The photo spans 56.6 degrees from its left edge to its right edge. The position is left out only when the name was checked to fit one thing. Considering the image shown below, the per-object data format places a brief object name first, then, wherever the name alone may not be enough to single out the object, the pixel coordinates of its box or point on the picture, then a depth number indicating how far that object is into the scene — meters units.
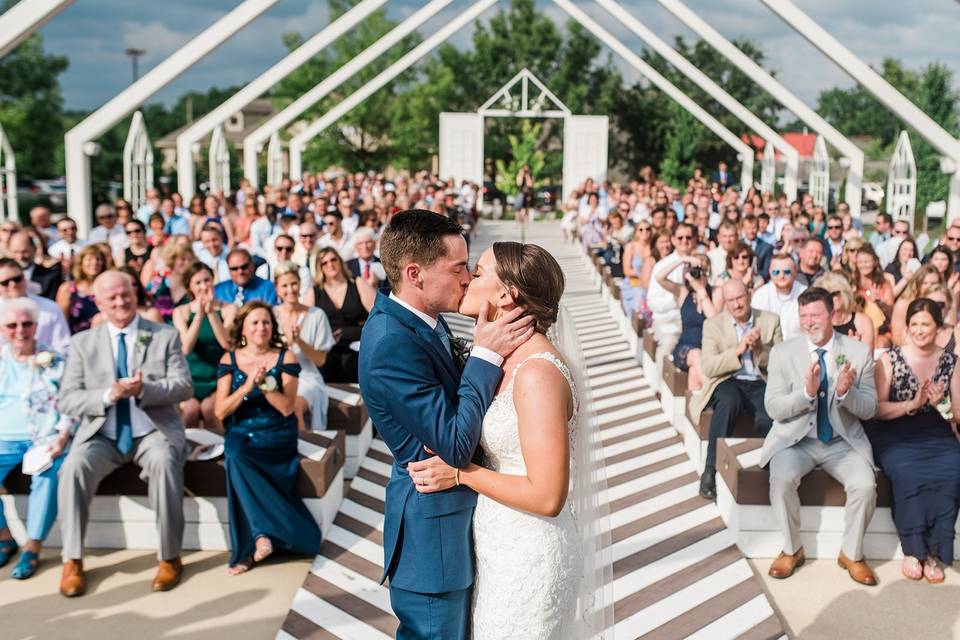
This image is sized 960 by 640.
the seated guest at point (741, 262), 7.29
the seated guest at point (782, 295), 6.58
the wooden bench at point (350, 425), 6.04
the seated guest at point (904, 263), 8.95
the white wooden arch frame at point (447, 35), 18.68
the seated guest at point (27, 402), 4.71
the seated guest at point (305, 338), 5.80
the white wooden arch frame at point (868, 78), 10.99
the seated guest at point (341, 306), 7.05
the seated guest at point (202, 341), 5.78
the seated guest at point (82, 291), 6.88
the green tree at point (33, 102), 46.56
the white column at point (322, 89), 15.82
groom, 2.38
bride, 2.40
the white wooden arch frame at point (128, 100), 10.71
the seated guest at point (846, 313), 6.16
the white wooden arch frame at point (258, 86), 13.21
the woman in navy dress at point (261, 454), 4.69
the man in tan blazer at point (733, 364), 5.59
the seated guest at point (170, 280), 6.96
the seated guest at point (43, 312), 5.83
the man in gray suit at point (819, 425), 4.58
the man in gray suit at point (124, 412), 4.52
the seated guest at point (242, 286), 6.65
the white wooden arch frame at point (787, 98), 13.19
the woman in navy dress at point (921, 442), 4.58
